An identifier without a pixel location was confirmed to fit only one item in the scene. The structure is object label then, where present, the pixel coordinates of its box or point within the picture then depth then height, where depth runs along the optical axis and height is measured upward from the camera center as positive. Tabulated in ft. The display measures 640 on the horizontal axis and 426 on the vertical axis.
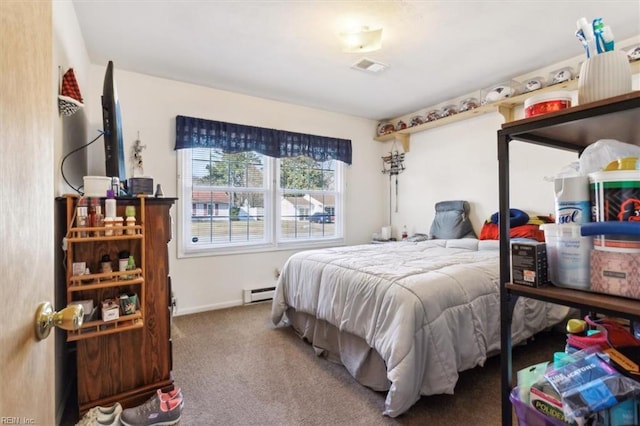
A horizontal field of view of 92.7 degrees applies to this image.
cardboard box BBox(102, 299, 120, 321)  5.10 -1.58
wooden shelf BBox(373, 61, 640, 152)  9.17 +3.77
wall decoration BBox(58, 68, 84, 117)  5.82 +2.38
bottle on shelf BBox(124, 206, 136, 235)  5.42 -0.03
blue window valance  10.98 +3.04
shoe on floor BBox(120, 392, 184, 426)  5.10 -3.35
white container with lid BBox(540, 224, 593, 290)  2.46 -0.38
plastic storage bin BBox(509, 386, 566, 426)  2.34 -1.65
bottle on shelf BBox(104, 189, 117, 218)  5.26 +0.17
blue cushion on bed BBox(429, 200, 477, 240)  11.94 -0.39
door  1.61 +0.06
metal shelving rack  2.19 +0.71
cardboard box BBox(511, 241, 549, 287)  2.64 -0.47
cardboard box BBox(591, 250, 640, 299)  2.20 -0.47
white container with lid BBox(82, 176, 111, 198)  5.36 +0.54
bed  5.41 -2.14
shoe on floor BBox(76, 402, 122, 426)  4.93 -3.29
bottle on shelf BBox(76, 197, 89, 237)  5.09 +0.02
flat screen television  6.45 +1.89
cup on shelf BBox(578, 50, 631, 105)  2.35 +1.05
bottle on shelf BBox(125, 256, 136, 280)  5.46 -0.89
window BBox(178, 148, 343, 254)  11.46 +0.61
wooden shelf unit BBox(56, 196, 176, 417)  5.18 -1.73
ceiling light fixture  7.69 +4.48
